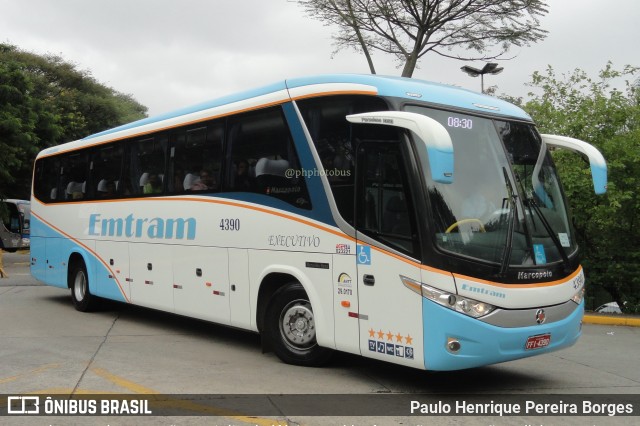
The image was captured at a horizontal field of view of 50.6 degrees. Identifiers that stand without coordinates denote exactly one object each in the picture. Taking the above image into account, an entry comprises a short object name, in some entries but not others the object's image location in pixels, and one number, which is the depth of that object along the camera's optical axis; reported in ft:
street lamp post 73.64
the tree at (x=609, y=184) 47.03
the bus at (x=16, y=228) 120.57
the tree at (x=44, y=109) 88.99
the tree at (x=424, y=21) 67.72
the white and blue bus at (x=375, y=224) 21.03
